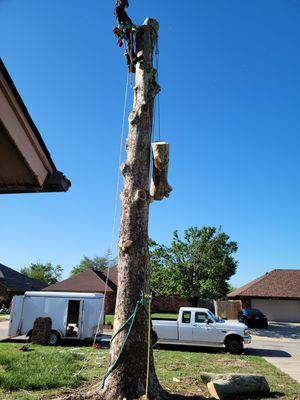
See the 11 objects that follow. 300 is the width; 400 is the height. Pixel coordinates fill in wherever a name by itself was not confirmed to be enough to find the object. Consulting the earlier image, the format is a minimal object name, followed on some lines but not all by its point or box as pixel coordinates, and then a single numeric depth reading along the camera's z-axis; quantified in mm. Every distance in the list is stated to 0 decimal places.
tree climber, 8133
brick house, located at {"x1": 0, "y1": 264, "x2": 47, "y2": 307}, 40562
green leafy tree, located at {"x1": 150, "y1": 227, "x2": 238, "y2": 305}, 27531
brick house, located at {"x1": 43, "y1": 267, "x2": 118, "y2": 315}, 35009
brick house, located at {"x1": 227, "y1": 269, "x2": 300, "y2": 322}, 36219
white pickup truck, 15172
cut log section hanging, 6648
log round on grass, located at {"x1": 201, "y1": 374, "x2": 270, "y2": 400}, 7160
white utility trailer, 16562
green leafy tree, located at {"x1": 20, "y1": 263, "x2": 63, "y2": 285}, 85750
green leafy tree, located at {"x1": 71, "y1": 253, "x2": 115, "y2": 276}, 91938
